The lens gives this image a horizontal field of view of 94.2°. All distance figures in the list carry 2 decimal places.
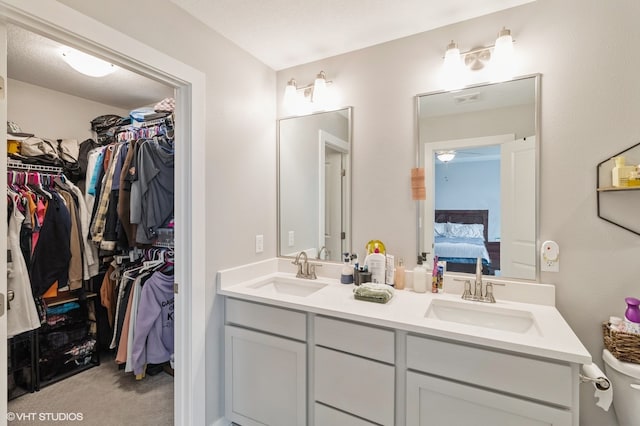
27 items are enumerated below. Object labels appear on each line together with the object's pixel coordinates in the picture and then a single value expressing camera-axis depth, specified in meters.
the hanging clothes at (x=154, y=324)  2.25
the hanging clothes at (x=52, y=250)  2.20
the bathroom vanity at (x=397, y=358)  1.09
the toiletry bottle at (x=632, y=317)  1.24
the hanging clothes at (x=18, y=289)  1.93
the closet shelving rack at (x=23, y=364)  2.15
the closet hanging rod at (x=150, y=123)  2.33
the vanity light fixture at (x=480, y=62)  1.52
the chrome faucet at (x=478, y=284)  1.57
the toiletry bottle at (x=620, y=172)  1.29
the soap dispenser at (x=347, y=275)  1.92
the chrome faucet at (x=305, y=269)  2.07
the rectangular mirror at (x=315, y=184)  2.06
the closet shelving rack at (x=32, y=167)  2.32
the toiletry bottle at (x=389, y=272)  1.80
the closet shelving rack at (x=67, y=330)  2.31
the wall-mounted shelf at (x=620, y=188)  1.27
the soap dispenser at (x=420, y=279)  1.71
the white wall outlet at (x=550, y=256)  1.48
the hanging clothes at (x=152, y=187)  2.22
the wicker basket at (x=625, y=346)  1.21
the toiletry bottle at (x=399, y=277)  1.79
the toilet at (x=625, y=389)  1.14
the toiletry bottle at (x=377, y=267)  1.79
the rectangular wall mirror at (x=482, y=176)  1.56
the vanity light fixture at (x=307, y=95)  2.01
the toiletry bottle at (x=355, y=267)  1.86
